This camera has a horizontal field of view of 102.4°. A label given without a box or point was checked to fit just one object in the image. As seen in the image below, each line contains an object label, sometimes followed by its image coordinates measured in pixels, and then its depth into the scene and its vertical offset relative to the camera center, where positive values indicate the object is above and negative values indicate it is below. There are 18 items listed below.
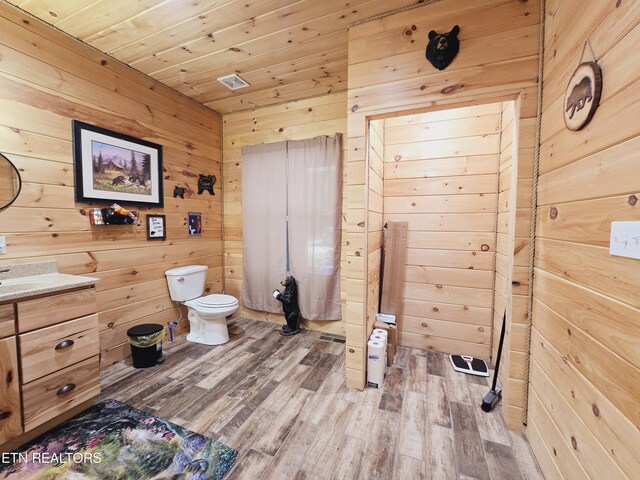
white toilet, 2.57 -0.80
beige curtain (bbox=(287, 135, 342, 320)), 2.77 +0.07
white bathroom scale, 2.12 -1.17
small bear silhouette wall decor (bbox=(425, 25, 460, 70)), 1.54 +1.10
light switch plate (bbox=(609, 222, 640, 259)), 0.73 -0.03
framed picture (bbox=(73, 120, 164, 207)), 2.02 +0.51
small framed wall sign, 2.52 -0.01
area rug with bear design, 1.29 -1.24
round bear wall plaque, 0.92 +0.53
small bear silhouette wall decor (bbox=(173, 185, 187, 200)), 2.78 +0.39
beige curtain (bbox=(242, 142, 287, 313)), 3.02 +0.05
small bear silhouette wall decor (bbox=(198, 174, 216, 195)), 3.06 +0.53
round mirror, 1.66 +0.28
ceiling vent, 2.50 +1.46
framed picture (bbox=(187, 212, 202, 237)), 2.96 +0.03
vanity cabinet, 1.34 -0.76
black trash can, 2.17 -1.00
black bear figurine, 2.88 -0.85
